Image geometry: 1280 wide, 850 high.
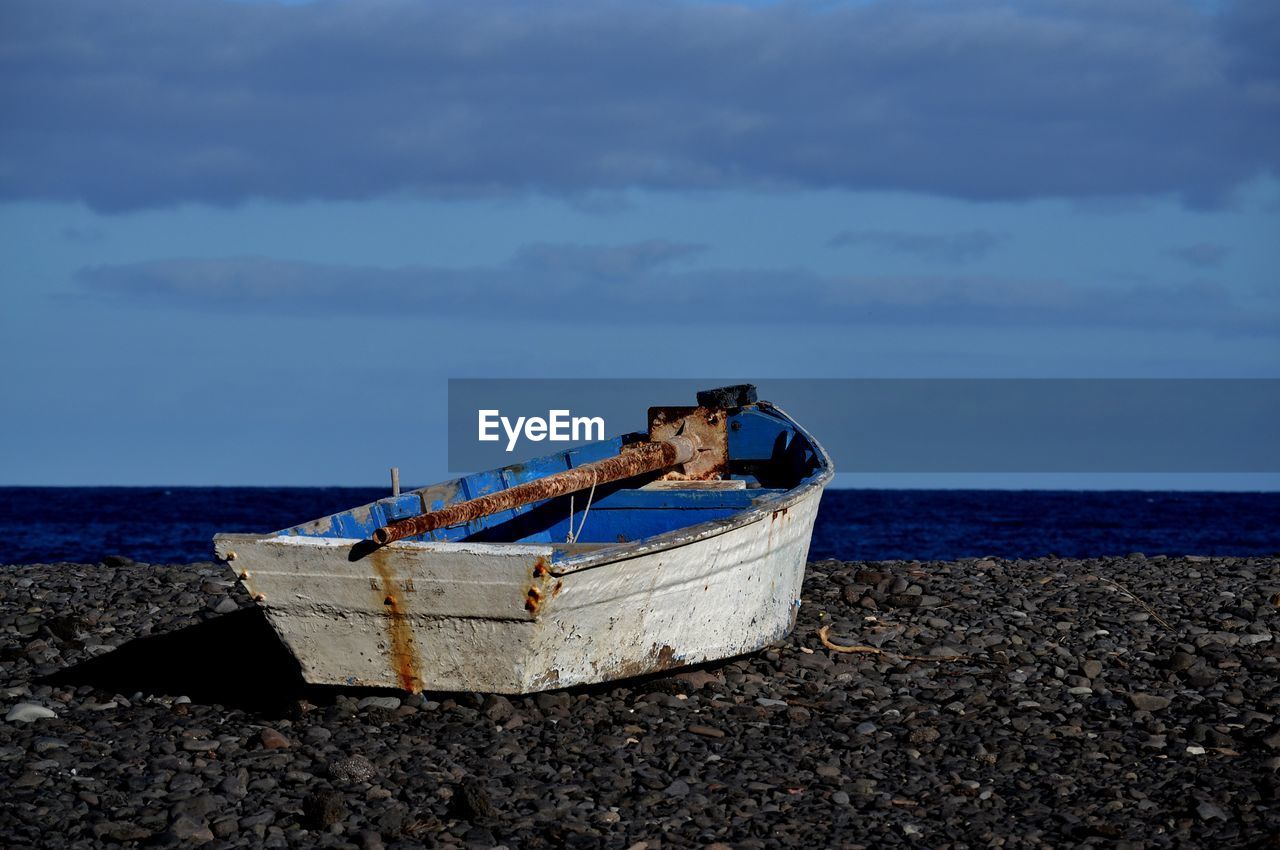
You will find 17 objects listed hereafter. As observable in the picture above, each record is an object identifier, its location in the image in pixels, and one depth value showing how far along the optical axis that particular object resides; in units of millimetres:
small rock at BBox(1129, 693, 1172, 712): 15930
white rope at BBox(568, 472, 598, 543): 21109
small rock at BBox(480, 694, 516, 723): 14906
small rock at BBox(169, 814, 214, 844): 11641
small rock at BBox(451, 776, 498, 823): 12000
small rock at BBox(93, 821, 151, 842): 11586
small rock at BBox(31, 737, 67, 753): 13996
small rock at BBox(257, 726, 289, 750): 14102
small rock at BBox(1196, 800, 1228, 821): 12242
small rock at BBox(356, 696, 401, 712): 15234
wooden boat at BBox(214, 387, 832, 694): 14117
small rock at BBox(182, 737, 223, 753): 14055
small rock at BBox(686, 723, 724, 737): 14530
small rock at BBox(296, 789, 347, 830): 11852
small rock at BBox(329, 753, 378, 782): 12969
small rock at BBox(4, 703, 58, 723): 15328
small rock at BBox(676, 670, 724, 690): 16562
